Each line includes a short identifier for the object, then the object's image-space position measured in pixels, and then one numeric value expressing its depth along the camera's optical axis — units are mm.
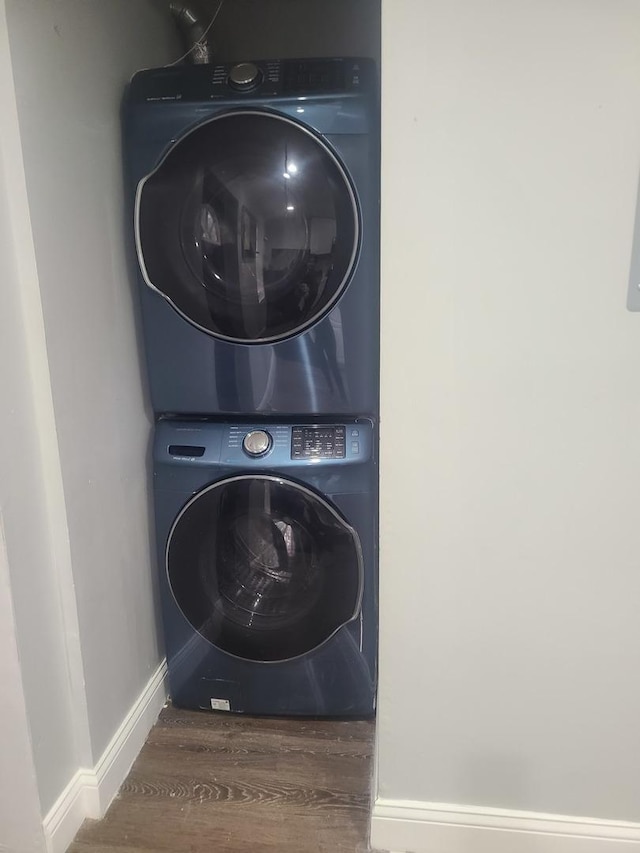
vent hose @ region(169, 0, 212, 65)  1769
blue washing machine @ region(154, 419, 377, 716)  1596
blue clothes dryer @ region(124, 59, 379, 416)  1435
